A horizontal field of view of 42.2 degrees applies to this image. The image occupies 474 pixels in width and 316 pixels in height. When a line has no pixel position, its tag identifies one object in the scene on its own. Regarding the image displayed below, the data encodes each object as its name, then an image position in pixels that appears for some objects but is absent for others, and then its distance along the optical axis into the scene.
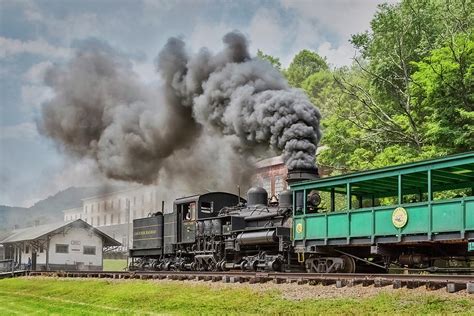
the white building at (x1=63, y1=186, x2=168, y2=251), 64.28
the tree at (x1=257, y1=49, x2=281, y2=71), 67.50
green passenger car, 14.23
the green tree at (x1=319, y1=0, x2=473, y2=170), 26.11
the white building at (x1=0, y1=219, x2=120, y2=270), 43.12
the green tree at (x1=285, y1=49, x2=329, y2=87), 80.69
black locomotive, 19.70
